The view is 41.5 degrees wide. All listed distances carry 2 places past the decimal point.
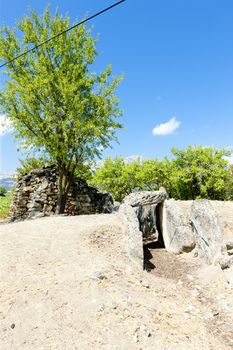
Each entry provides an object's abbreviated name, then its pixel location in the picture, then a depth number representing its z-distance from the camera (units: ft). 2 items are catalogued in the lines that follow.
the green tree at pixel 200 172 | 73.15
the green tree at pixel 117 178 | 88.22
